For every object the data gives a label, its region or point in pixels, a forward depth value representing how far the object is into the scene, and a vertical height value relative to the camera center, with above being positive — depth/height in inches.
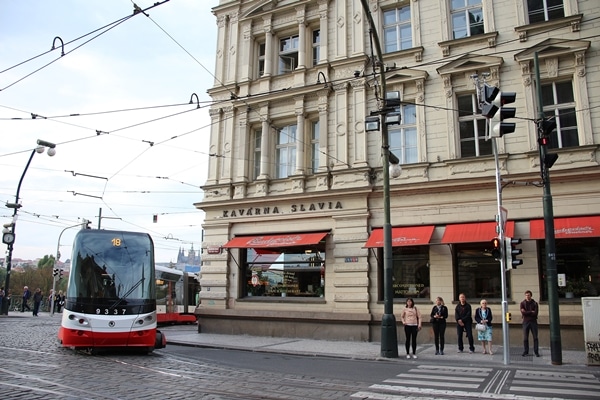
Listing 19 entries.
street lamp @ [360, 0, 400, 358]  557.3 +57.8
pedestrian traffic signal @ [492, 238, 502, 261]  533.6 +47.6
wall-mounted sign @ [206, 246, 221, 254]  879.4 +70.4
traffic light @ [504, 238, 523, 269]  524.1 +40.5
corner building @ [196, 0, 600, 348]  656.4 +189.6
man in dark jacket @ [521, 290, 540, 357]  569.6 -26.3
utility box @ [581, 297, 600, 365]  494.3 -34.4
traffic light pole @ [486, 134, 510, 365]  509.0 +27.0
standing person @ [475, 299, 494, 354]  572.1 -33.8
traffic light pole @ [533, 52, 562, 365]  506.0 +31.2
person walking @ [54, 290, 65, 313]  1512.1 -38.2
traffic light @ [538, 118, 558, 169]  532.4 +168.0
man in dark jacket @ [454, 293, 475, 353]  598.9 -33.0
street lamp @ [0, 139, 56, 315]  1072.8 +119.4
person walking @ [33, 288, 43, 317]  1267.2 -29.4
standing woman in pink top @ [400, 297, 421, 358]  570.9 -36.3
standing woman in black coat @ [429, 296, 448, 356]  587.2 -35.2
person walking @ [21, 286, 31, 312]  1423.0 -31.7
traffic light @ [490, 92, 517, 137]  502.0 +177.3
